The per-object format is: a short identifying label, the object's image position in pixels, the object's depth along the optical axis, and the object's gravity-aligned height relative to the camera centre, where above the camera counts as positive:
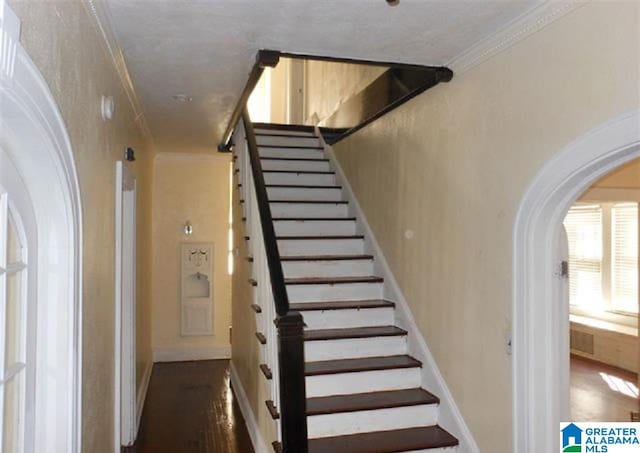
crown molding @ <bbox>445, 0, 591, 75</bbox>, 2.07 +0.96
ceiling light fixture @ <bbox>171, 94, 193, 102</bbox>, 3.58 +1.02
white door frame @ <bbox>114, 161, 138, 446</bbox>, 3.70 -0.63
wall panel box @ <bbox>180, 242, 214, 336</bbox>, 6.29 -0.71
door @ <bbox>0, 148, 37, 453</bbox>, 1.33 -0.22
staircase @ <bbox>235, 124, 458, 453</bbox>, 2.88 -0.69
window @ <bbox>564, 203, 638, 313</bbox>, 6.60 -0.34
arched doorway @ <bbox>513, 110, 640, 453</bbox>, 2.24 -0.45
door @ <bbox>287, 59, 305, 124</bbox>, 7.54 +2.25
